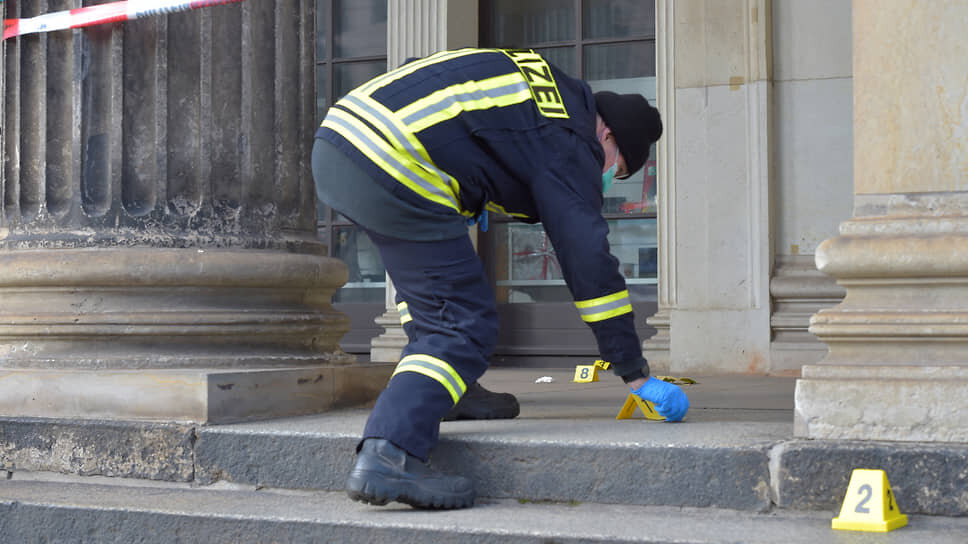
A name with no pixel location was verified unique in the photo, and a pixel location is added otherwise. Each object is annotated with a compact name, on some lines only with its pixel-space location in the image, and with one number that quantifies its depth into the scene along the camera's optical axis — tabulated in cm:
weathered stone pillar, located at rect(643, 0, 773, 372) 715
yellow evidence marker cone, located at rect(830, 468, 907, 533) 279
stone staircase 296
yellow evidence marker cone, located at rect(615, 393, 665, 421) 372
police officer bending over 338
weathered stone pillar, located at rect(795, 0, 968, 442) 312
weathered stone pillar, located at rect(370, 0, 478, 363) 838
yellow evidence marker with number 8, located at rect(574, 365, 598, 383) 679
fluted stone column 413
